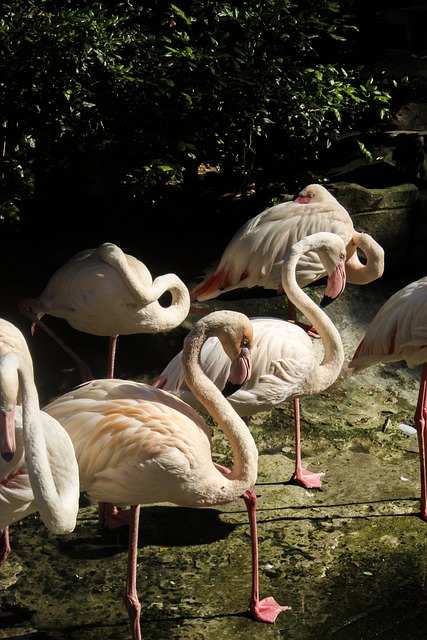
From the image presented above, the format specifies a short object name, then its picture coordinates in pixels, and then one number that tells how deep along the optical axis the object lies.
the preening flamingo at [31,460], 4.78
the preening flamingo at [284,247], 8.60
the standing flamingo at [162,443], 5.69
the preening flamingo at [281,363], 6.85
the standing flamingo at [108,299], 8.07
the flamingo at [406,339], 7.33
